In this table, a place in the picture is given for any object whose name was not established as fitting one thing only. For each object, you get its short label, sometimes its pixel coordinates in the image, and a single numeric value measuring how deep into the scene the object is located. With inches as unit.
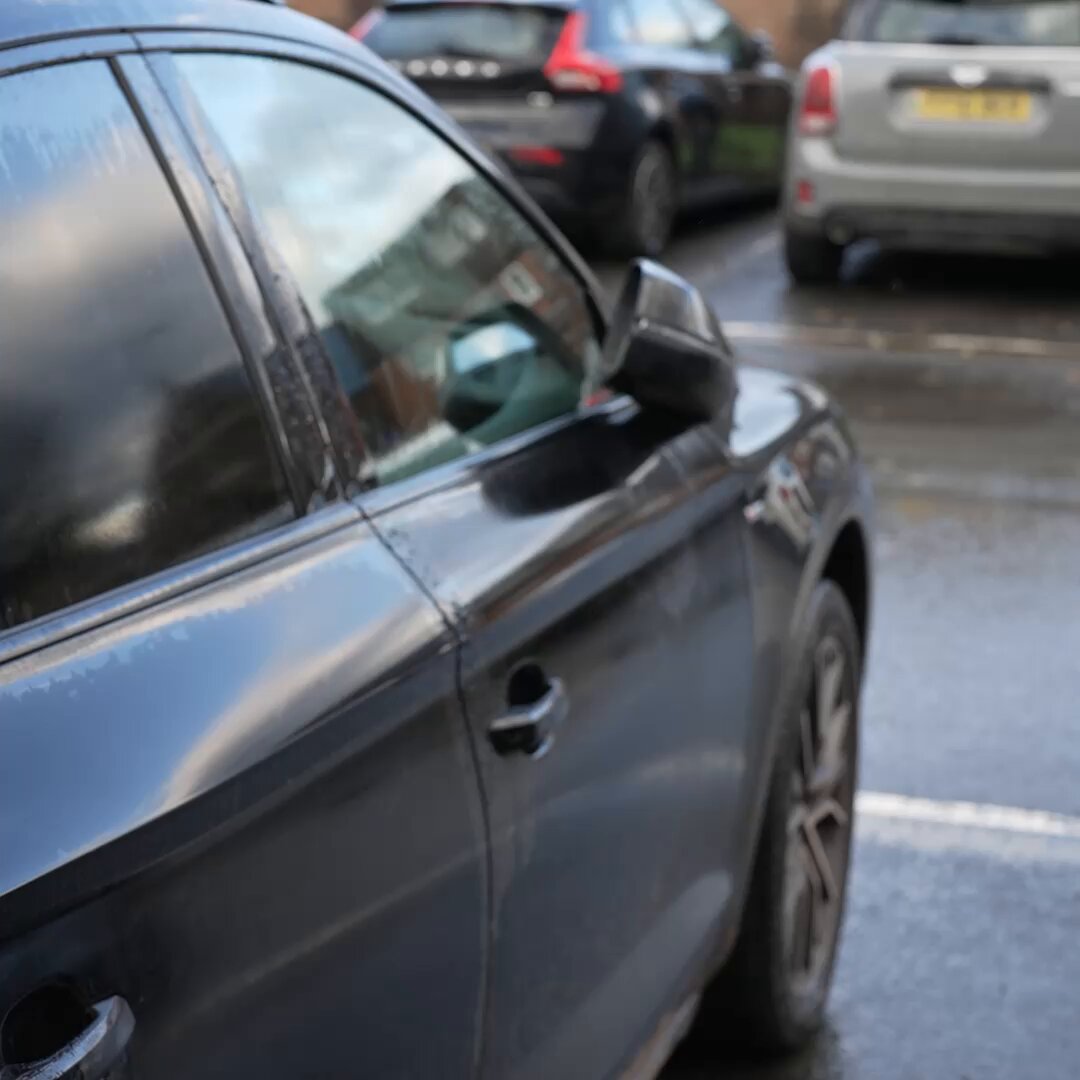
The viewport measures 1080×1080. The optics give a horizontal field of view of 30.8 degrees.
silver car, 378.3
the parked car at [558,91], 431.5
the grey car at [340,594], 56.8
